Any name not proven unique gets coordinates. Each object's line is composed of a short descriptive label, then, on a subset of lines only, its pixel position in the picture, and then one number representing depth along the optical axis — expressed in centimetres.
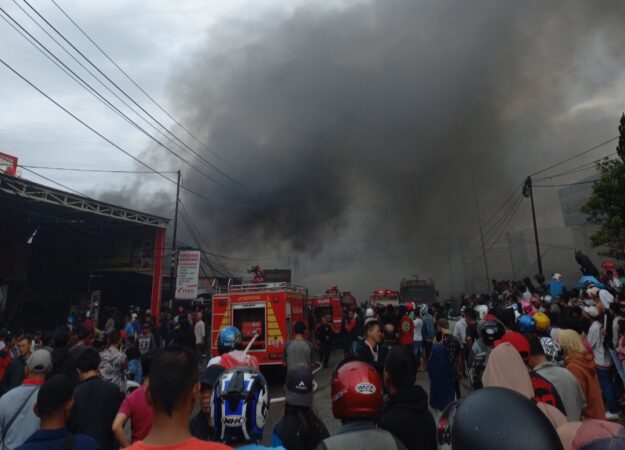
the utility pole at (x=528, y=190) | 2077
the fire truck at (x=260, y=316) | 1027
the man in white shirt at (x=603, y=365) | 588
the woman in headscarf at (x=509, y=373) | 248
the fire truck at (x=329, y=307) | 1788
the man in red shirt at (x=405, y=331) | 920
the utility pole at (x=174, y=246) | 2001
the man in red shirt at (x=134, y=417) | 319
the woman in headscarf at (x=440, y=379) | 527
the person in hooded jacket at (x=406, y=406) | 232
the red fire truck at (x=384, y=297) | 1919
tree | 1717
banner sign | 1758
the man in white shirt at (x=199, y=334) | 1236
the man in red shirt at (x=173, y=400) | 135
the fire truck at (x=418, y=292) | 2128
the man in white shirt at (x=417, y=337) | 997
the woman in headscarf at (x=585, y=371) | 361
